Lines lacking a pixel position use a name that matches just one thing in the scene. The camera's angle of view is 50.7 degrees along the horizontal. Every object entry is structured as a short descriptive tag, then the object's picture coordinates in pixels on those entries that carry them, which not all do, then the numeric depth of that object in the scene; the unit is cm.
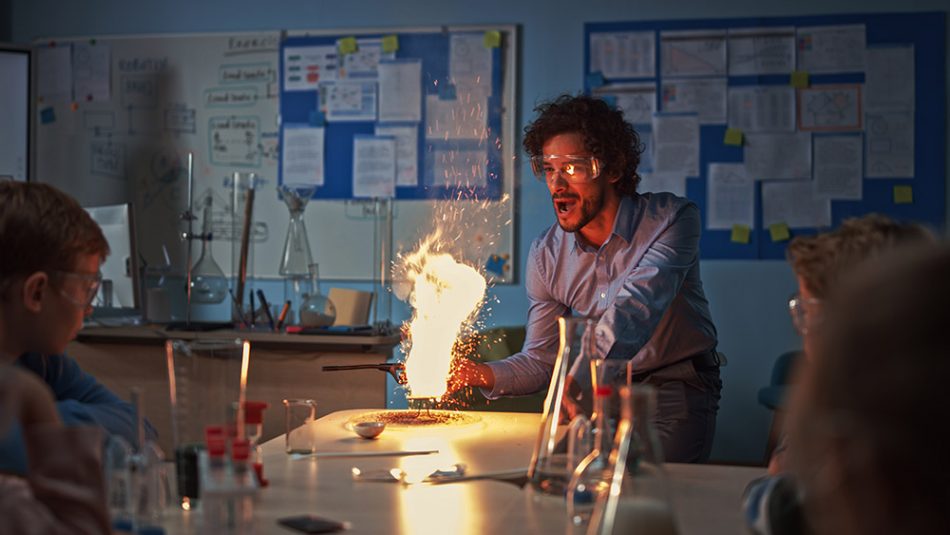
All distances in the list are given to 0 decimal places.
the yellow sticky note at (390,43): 509
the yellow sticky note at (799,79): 476
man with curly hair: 266
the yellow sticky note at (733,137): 480
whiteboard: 515
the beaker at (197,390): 151
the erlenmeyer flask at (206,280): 439
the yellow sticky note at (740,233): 481
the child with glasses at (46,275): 172
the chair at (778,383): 454
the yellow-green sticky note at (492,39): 497
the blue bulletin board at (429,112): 500
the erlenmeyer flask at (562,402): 164
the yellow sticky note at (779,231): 478
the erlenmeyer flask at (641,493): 121
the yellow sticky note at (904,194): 468
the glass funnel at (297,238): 435
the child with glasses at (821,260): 144
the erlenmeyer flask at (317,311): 414
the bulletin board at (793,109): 468
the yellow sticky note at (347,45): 513
